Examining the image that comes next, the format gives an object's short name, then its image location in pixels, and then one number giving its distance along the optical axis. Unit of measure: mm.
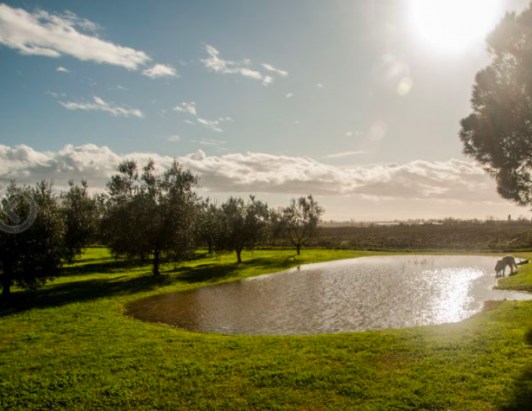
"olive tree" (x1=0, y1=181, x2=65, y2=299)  31562
